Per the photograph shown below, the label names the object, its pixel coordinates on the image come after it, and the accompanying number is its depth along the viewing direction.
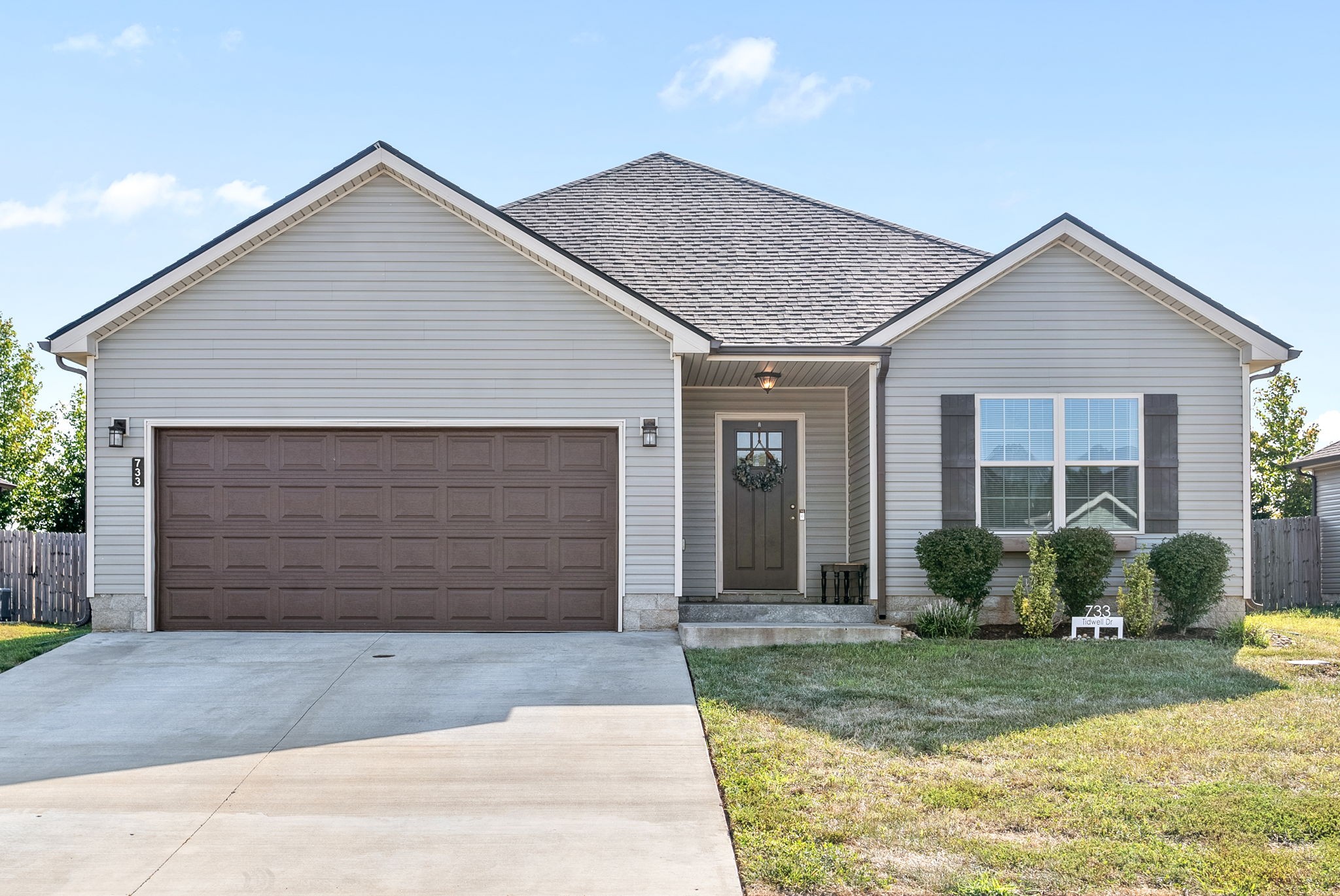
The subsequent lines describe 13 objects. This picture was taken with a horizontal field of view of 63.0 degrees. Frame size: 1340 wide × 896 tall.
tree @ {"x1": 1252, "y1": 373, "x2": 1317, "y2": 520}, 27.09
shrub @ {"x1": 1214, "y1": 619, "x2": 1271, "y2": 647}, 10.64
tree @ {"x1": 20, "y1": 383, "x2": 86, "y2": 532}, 21.77
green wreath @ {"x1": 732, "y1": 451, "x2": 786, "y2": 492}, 13.03
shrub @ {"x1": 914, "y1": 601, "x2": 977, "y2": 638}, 10.87
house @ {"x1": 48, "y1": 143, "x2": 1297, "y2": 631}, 10.98
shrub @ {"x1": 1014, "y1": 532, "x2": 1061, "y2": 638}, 10.91
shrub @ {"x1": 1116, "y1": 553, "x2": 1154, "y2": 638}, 11.01
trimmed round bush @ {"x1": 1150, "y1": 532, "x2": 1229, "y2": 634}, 11.05
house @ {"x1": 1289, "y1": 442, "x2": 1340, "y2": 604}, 17.55
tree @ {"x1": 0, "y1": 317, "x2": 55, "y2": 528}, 27.81
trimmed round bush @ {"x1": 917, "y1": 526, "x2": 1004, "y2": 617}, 10.88
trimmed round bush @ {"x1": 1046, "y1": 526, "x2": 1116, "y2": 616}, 11.04
